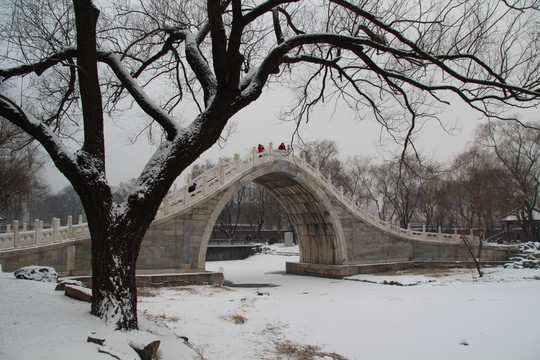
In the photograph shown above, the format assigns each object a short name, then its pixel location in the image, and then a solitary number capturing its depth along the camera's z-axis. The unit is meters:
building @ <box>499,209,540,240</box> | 32.62
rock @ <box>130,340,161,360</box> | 4.60
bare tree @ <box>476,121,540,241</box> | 29.89
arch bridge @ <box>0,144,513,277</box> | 13.92
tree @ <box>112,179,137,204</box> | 77.79
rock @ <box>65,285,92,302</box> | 6.62
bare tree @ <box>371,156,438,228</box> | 40.73
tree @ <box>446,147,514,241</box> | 23.90
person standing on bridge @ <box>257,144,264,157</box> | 21.75
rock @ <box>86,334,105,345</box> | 4.45
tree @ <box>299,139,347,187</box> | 43.22
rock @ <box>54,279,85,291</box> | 7.50
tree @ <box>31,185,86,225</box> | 88.00
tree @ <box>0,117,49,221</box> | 19.53
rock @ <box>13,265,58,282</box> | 9.11
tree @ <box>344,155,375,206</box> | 46.25
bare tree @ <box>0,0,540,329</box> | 5.08
